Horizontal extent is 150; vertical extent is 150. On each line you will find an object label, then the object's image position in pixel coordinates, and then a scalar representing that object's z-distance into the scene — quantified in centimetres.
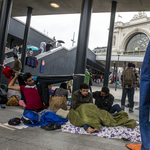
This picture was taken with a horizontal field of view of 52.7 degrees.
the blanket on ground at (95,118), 349
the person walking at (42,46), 1434
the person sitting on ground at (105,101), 450
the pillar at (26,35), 902
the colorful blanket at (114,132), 309
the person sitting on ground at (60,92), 519
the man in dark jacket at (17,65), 745
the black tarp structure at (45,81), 402
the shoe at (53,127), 323
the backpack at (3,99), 573
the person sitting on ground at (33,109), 352
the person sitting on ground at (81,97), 410
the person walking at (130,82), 603
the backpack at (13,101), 577
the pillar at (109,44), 739
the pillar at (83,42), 526
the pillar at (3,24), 610
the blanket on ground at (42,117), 352
